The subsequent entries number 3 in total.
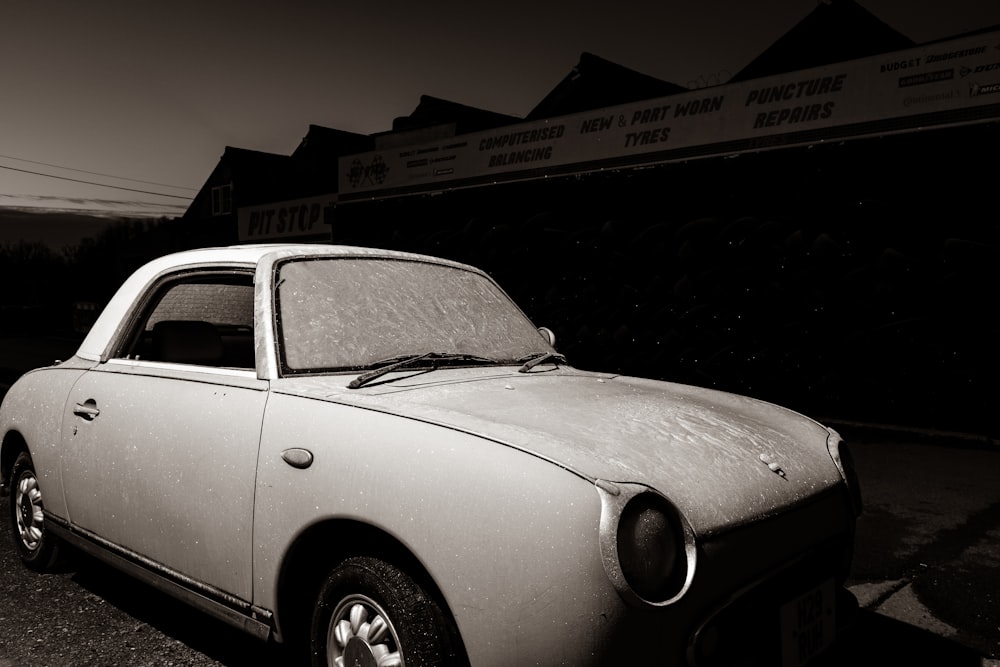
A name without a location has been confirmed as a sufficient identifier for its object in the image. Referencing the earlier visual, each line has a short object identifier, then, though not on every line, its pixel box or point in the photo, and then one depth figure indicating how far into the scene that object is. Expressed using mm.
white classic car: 1716
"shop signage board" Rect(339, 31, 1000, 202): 8039
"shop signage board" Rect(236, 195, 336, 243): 18172
